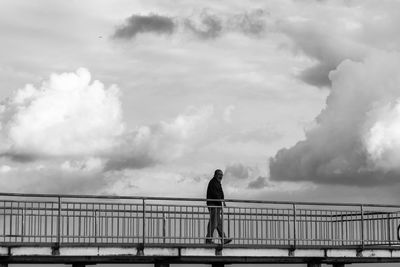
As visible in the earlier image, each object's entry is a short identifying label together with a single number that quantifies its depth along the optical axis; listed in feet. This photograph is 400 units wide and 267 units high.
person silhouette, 108.88
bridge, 100.58
